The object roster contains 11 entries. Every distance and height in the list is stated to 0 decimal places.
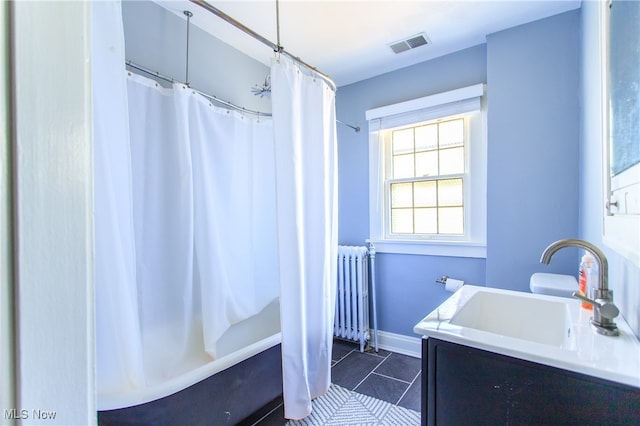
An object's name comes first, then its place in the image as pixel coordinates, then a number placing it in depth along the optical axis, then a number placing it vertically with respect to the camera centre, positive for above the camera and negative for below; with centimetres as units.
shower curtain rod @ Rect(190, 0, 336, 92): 125 +89
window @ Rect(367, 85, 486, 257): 222 +31
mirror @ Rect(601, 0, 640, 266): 64 +23
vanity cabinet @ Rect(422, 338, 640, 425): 67 -48
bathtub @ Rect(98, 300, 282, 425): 109 -80
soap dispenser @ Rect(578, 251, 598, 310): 99 -23
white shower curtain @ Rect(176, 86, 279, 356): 188 +2
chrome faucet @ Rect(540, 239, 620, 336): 83 -27
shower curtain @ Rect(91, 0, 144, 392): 111 +0
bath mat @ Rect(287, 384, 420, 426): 167 -121
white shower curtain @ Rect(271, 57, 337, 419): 157 -7
